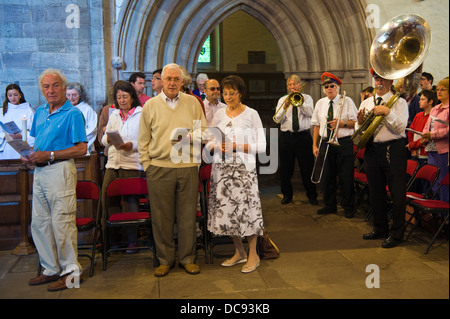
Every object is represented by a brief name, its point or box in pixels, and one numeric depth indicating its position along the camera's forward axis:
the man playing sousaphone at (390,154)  4.47
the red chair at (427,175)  4.64
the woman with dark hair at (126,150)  4.59
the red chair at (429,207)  4.21
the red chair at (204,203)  4.33
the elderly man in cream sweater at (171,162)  3.92
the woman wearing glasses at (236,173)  3.98
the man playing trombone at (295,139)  6.30
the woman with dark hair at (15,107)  5.89
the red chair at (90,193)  4.23
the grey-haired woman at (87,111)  5.91
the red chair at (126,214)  4.12
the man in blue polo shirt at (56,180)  3.71
